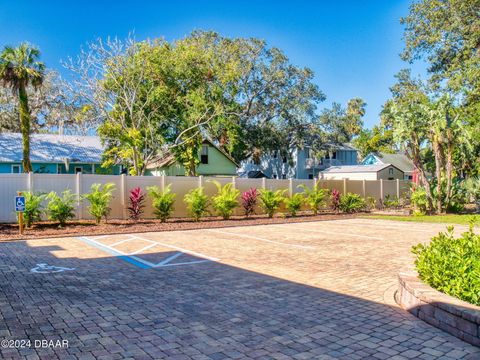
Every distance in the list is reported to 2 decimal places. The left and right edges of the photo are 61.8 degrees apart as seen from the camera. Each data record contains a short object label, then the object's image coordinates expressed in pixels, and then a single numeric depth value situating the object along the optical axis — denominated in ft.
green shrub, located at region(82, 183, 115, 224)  48.55
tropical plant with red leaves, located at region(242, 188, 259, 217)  63.46
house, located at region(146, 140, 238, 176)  109.60
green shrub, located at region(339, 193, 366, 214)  75.36
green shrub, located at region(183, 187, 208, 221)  56.24
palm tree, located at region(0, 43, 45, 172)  67.00
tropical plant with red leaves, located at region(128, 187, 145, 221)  53.11
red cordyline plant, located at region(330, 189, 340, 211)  75.05
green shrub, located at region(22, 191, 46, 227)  44.60
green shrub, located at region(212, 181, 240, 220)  58.70
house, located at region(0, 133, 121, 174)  93.66
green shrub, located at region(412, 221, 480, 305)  15.05
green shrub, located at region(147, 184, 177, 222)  54.10
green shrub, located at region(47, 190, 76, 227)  46.32
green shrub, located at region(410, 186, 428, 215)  70.28
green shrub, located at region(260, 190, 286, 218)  63.62
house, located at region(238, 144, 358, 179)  143.54
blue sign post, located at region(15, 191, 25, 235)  40.32
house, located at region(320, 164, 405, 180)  123.03
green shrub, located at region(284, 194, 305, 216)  67.31
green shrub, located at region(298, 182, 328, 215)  70.79
